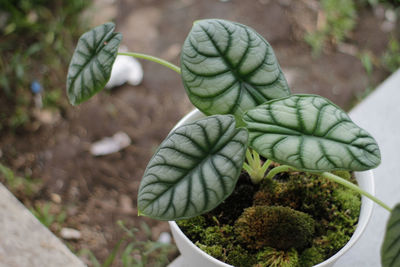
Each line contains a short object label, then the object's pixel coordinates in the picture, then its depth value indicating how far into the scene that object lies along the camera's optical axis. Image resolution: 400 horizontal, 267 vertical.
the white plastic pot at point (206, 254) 0.60
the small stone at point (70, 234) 0.84
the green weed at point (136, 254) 0.80
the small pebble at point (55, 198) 0.87
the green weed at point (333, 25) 1.08
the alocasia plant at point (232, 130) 0.55
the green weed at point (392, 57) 1.04
